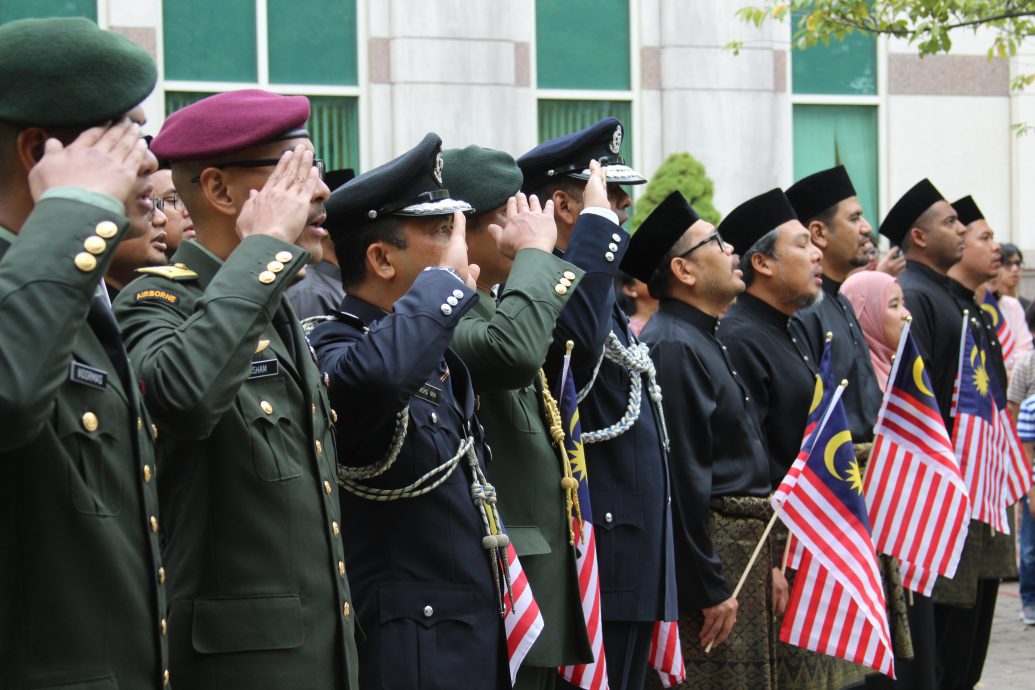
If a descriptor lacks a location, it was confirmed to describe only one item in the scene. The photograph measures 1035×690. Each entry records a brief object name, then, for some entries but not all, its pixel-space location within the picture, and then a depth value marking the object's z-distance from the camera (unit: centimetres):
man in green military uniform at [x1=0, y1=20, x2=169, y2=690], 422
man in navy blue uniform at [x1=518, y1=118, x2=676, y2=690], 913
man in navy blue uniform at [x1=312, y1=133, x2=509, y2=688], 661
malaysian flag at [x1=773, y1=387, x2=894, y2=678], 1059
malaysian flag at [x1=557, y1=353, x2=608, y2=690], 861
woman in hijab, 1384
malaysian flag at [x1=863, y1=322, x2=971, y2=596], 1186
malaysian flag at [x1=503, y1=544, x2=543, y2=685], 724
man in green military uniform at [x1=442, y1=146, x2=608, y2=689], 759
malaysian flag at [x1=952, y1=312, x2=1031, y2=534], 1394
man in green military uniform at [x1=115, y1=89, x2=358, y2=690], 517
